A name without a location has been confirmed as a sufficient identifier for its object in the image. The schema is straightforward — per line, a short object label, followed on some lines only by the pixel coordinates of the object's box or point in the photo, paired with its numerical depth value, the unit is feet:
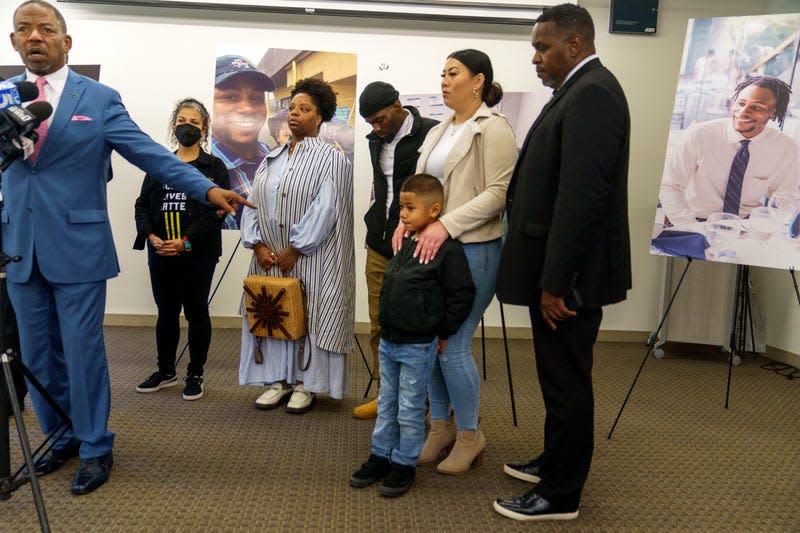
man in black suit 6.29
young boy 7.45
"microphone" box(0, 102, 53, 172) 5.87
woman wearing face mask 11.13
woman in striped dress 10.18
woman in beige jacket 7.61
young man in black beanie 9.64
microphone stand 5.76
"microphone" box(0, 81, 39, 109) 5.99
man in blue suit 7.29
